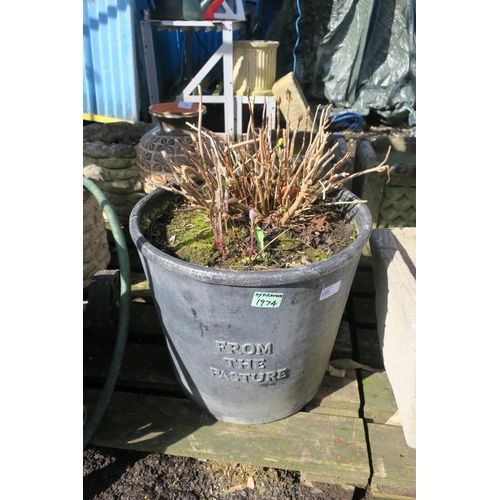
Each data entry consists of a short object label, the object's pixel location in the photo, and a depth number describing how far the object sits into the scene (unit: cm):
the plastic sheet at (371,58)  447
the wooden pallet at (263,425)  146
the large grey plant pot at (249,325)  126
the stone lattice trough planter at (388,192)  227
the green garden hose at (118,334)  152
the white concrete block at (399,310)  142
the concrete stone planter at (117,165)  258
